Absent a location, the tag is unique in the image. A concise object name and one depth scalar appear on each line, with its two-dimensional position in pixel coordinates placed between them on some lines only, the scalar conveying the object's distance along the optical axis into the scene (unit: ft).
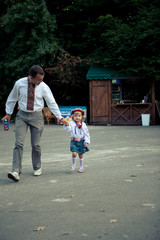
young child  21.61
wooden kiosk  70.13
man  19.39
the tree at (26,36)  77.77
